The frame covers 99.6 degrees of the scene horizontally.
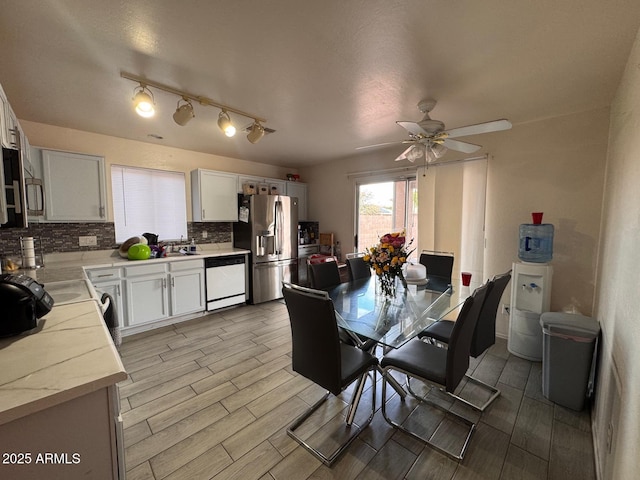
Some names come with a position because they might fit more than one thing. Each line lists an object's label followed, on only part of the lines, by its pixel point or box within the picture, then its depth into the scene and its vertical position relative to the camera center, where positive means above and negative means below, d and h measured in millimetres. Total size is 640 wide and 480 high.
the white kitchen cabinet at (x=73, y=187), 2898 +403
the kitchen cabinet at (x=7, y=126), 1587 +629
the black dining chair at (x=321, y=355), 1485 -790
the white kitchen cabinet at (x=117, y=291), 2977 -767
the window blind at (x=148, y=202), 3537 +282
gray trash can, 1904 -971
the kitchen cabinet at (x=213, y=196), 4023 +415
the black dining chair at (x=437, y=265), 2995 -480
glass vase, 2357 -551
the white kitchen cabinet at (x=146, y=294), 3160 -860
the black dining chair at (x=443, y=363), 1555 -900
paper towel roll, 2623 -291
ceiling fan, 1960 +689
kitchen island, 756 -566
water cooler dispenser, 2592 -641
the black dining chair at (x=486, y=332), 1944 -829
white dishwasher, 3869 -858
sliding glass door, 3902 +213
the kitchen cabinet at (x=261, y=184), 4465 +666
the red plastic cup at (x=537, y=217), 2598 +65
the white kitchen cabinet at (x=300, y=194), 5105 +558
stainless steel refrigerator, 4293 -253
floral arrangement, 2258 -292
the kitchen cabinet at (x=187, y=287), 3512 -854
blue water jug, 2688 -191
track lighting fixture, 1912 +893
